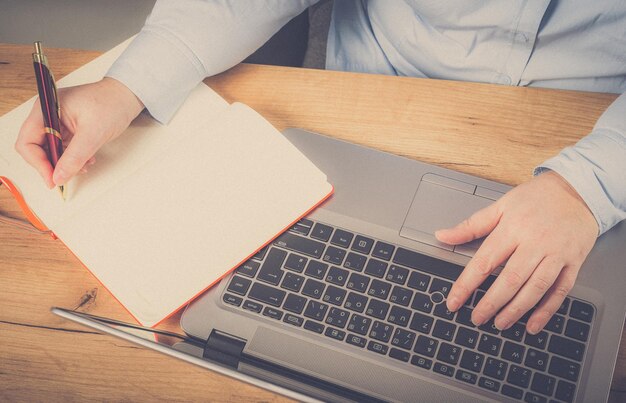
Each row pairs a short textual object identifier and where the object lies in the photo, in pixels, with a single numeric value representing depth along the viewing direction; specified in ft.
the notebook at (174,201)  1.73
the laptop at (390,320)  1.52
